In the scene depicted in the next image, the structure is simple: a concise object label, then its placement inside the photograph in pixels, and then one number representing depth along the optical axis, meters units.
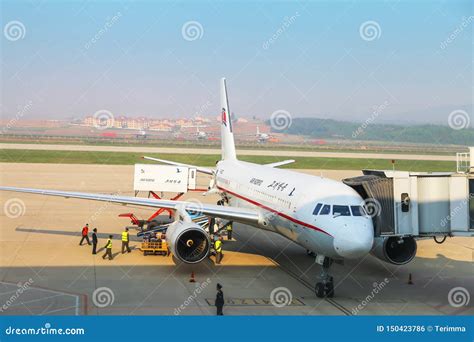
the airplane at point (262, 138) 182.01
